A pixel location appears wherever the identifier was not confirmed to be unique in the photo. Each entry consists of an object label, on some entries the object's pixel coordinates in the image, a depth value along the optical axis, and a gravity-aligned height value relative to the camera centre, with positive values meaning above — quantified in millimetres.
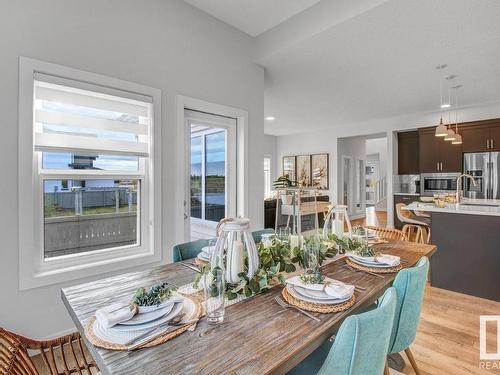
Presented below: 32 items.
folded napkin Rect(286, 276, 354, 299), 1179 -455
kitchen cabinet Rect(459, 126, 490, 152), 5562 +998
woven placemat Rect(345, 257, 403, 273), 1578 -481
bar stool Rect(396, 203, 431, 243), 4367 -548
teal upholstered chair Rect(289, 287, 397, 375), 845 -504
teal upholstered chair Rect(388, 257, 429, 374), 1344 -599
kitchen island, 2953 -714
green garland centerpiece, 1257 -407
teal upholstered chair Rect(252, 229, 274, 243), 2347 -415
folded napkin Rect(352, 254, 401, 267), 1630 -446
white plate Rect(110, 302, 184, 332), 949 -487
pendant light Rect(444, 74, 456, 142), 4025 +780
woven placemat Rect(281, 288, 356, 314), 1117 -498
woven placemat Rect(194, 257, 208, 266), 1667 -465
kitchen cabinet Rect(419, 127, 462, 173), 5898 +720
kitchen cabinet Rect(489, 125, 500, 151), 5434 +964
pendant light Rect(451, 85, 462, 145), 4340 +1242
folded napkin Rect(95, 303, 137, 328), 946 -457
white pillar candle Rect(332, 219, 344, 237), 1848 -275
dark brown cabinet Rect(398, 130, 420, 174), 6727 +847
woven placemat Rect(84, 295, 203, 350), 876 -509
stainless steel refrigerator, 5363 +255
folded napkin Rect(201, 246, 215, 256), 1719 -406
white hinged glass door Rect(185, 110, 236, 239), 3098 +182
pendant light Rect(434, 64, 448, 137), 3738 +807
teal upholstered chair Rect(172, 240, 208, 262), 1948 -465
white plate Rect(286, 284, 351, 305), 1147 -483
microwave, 5960 +78
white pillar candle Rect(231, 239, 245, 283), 1269 -340
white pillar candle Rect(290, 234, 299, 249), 1597 -323
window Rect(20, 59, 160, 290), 2072 +144
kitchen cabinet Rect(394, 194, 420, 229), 6468 -320
